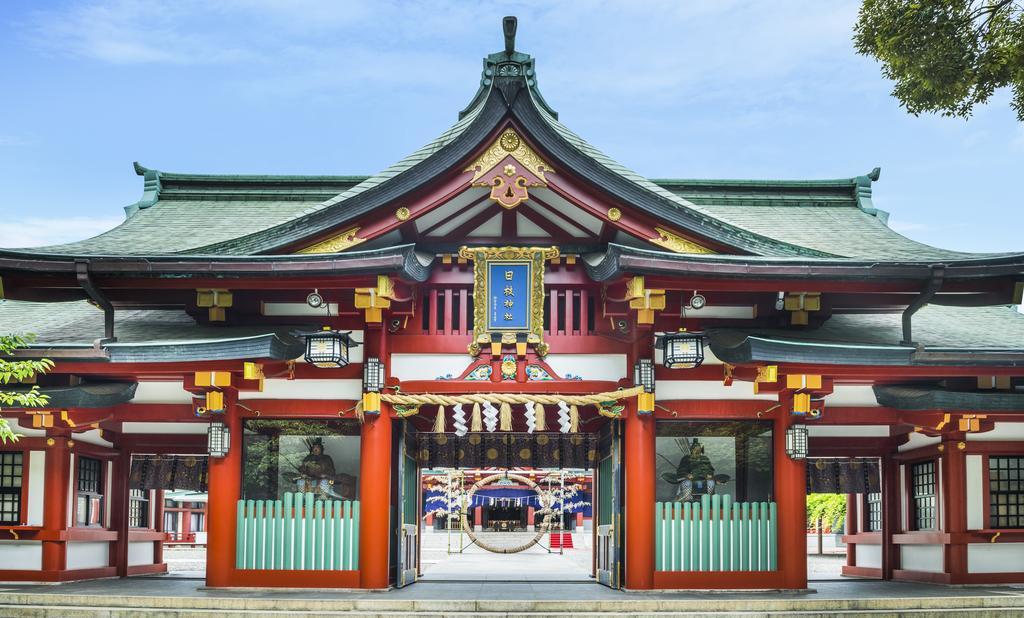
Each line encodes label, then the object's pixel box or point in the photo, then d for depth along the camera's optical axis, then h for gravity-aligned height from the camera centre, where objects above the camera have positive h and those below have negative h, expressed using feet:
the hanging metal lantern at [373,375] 53.67 +2.20
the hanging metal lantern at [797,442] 53.83 -1.10
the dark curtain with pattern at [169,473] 67.97 -3.66
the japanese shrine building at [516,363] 51.93 +2.80
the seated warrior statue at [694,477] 55.93 -3.02
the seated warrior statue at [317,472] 56.08 -2.88
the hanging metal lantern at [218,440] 53.93 -1.15
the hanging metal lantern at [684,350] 51.98 +3.45
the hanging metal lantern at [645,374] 53.52 +2.32
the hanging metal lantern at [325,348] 52.03 +3.46
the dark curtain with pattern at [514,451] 67.92 -2.10
